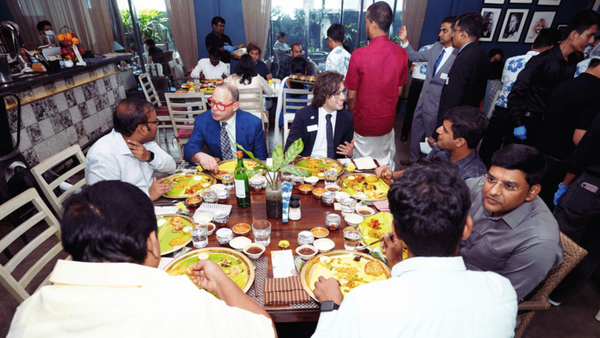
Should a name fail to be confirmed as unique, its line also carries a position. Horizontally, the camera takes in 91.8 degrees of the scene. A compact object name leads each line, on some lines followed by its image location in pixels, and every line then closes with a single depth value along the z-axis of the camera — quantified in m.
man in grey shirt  1.36
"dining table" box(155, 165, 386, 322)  1.27
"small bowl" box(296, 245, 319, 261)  1.52
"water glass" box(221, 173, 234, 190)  2.23
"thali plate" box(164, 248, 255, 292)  1.40
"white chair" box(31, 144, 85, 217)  1.94
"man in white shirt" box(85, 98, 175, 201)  2.10
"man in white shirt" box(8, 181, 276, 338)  0.76
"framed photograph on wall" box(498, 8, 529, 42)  7.38
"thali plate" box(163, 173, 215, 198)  2.13
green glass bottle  1.87
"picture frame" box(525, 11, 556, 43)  7.36
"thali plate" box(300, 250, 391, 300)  1.40
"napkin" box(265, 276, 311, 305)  1.27
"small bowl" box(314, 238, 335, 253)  1.59
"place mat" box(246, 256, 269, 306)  1.30
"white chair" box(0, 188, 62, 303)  1.48
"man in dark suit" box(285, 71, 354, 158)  2.86
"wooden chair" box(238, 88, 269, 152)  4.32
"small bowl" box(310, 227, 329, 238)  1.68
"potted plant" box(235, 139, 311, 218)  1.75
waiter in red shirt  3.26
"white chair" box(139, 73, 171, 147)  4.95
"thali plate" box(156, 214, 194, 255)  1.60
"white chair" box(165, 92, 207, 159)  4.08
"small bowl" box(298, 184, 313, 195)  2.15
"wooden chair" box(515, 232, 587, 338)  1.46
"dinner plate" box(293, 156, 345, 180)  2.48
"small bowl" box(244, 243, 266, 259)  1.52
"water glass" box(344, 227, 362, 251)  1.60
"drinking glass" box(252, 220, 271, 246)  1.62
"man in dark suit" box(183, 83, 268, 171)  2.81
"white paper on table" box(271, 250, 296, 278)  1.44
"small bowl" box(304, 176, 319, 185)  2.23
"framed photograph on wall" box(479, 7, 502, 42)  7.45
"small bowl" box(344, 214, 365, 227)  1.79
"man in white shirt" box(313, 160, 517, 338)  0.89
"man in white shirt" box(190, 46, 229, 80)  5.99
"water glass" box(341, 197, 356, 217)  1.91
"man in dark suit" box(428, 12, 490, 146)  3.16
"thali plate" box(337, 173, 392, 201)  2.11
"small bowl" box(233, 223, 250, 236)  1.72
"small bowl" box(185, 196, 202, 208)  2.00
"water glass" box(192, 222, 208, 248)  1.62
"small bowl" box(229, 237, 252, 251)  1.61
